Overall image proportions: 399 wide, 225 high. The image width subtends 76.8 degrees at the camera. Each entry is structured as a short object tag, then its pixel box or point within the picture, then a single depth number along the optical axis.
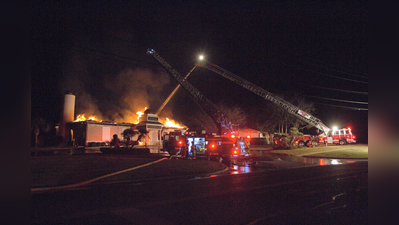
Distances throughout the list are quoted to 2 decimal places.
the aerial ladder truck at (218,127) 17.77
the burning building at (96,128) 27.97
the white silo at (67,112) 30.54
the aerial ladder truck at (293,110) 24.42
